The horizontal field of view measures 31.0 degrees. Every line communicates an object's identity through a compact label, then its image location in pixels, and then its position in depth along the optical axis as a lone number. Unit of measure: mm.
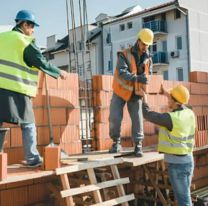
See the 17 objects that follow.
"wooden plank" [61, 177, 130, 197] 3334
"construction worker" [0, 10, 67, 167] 3346
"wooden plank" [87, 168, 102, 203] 3631
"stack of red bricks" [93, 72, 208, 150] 5066
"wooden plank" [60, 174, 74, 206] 3346
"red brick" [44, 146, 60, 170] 3396
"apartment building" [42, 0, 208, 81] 27328
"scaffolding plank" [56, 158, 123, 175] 3412
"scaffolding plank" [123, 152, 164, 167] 4020
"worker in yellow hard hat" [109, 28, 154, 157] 4316
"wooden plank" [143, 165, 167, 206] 4861
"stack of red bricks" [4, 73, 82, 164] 4121
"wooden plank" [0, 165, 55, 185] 3088
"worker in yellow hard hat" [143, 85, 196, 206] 3848
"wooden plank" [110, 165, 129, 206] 3775
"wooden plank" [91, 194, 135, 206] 3508
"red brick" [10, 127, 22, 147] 4105
